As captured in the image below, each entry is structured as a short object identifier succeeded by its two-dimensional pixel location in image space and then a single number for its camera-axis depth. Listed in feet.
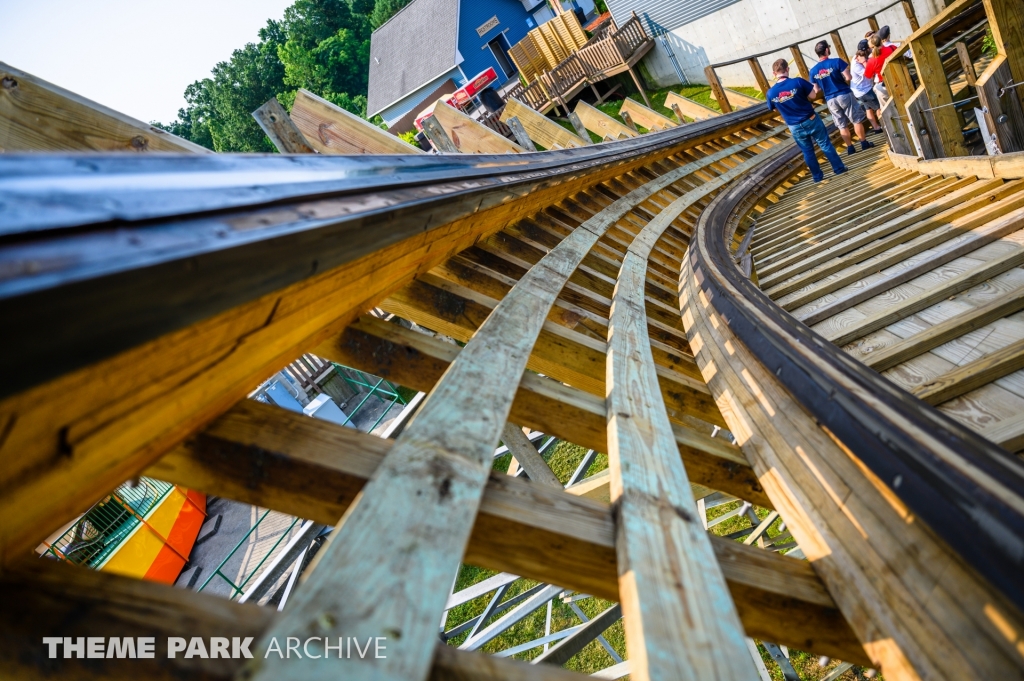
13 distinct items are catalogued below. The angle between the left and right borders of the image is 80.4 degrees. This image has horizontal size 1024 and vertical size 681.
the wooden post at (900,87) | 20.25
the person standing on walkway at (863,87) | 29.12
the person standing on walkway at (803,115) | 26.50
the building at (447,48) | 125.29
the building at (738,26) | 49.88
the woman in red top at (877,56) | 27.32
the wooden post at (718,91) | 50.84
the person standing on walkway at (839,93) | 29.63
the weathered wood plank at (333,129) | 12.88
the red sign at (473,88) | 112.23
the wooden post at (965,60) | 17.30
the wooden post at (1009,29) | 13.74
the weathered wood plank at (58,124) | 5.55
